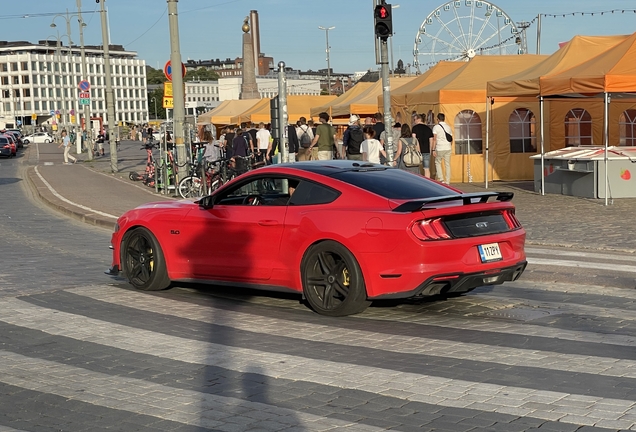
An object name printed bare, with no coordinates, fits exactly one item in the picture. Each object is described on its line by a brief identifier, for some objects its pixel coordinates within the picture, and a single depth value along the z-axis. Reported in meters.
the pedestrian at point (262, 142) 29.58
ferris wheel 54.06
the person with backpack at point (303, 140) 28.38
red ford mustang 8.67
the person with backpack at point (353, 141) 23.53
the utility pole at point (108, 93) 40.09
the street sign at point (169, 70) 26.06
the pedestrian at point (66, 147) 56.91
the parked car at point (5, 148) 72.94
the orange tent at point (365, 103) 36.61
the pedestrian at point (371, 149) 21.34
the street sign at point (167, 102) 28.19
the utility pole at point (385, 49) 19.36
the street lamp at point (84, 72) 58.71
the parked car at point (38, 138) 126.38
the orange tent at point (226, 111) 57.25
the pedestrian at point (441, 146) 25.33
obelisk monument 74.00
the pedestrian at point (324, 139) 25.91
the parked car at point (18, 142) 92.90
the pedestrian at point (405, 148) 21.73
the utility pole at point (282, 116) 19.66
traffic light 19.33
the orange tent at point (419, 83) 30.77
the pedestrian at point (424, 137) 24.16
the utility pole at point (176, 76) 25.05
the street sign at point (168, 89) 27.47
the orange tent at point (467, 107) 28.00
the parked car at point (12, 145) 75.04
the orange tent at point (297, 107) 45.88
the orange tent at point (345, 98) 40.96
